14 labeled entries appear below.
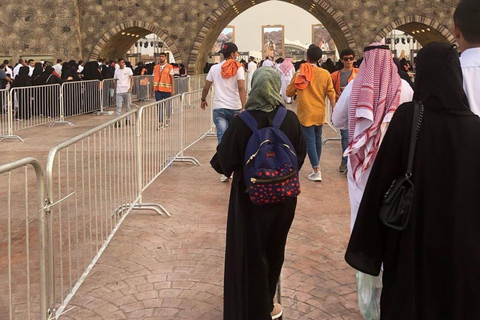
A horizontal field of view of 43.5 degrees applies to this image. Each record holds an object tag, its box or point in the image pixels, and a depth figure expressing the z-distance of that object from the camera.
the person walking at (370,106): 3.56
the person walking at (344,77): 7.62
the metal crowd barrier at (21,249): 3.00
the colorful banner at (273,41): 39.09
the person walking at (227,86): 7.17
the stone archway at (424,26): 25.48
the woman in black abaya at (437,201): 2.26
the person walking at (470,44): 2.73
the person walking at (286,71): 15.71
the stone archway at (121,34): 26.34
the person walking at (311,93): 7.01
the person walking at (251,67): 22.84
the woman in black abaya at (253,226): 3.15
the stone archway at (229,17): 26.03
